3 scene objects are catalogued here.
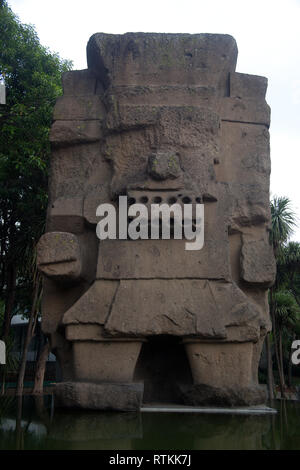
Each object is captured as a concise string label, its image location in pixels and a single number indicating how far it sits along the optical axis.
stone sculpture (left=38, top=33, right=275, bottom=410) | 4.45
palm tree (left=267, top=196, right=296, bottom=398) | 14.84
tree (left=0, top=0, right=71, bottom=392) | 9.74
